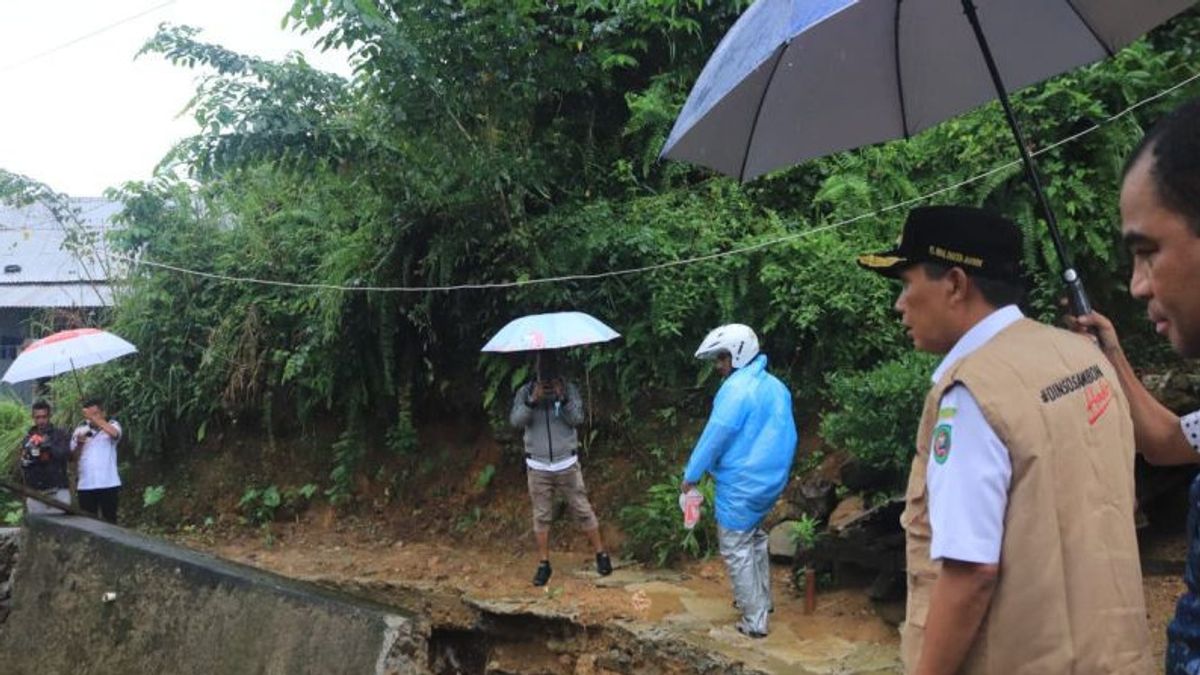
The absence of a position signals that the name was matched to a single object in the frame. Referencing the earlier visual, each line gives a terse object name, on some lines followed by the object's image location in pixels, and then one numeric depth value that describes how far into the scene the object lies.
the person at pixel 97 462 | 8.57
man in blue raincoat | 5.27
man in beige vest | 1.67
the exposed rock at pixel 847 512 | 5.57
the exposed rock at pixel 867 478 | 5.58
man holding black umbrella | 1.16
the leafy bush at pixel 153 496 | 11.07
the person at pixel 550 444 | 6.96
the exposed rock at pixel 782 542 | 6.16
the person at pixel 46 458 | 8.53
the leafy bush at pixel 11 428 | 11.78
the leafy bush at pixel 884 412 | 5.03
